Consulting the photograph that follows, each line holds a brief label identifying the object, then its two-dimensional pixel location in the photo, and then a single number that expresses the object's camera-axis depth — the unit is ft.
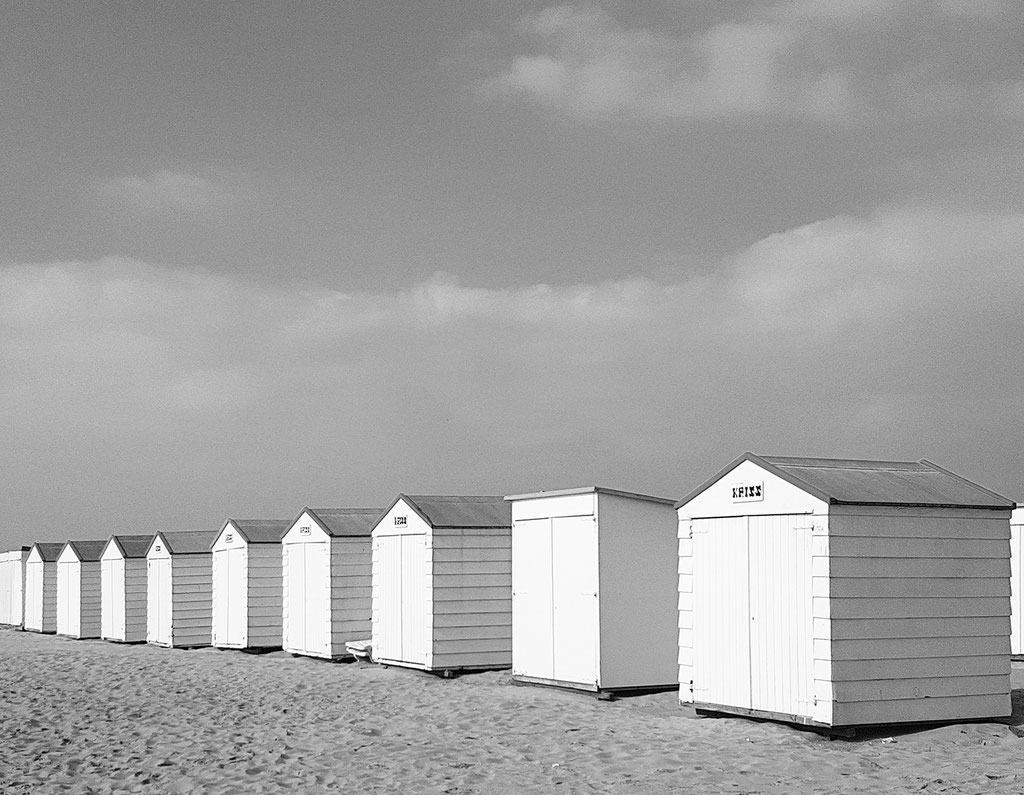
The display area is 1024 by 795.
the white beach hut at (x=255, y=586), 88.28
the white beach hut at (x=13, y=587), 136.26
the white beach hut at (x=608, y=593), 54.95
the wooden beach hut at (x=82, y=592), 113.19
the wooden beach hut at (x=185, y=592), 97.81
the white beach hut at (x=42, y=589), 123.95
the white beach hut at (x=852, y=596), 41.42
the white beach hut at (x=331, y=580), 77.00
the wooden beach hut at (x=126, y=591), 105.29
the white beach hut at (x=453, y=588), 66.28
